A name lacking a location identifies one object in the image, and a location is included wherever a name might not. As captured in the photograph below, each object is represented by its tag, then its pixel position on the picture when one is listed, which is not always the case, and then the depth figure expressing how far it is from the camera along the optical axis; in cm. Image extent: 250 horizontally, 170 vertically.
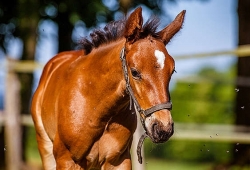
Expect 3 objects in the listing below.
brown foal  847
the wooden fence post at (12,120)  1825
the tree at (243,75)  1883
